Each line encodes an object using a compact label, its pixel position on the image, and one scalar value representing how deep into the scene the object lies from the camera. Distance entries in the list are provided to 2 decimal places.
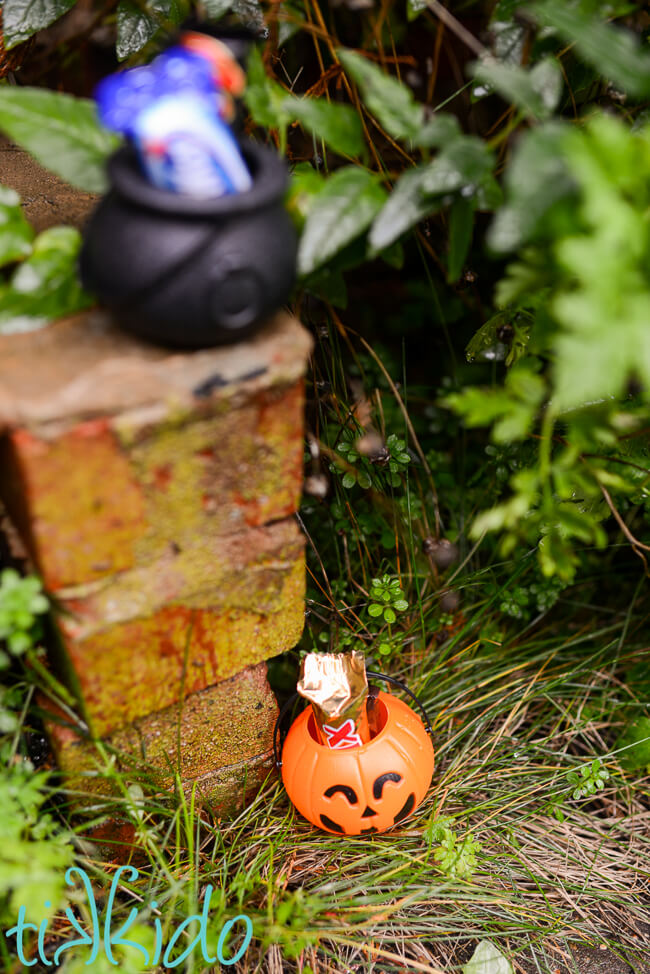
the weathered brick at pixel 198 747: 0.51
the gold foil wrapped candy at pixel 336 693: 0.52
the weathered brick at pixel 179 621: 0.47
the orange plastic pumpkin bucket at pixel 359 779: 0.53
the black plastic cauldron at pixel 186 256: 0.42
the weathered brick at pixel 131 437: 0.43
